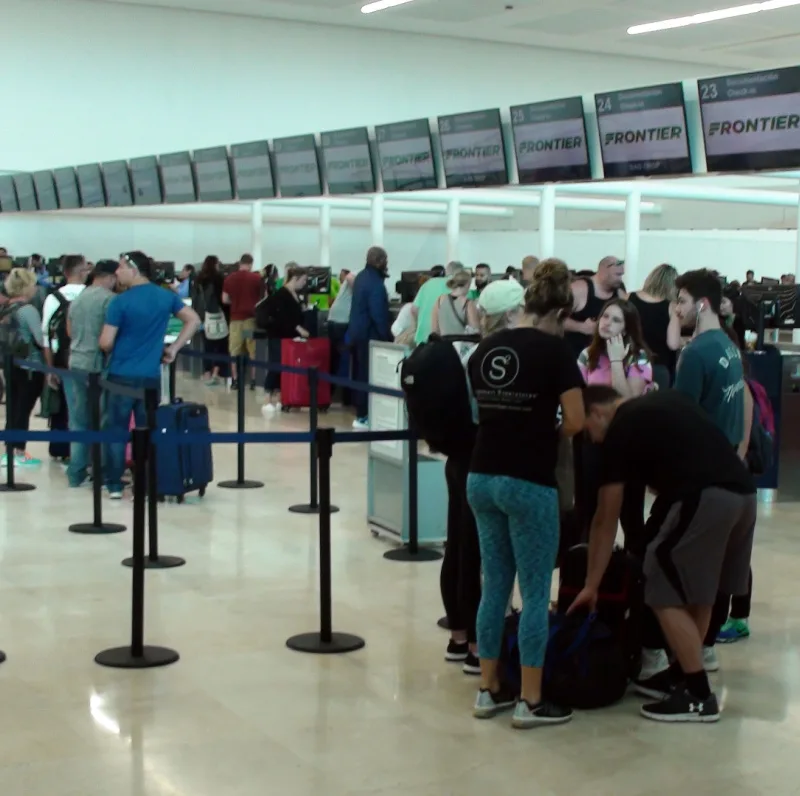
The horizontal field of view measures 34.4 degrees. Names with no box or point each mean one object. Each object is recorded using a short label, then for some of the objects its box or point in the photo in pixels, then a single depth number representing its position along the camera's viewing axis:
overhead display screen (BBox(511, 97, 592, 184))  10.55
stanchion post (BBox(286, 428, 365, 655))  5.24
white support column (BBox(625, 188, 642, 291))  13.18
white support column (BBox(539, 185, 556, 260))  11.69
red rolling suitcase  13.38
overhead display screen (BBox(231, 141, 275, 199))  14.90
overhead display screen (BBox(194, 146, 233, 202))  15.95
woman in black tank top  7.84
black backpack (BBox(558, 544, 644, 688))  4.65
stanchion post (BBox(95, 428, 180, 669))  5.02
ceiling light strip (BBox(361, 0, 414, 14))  22.18
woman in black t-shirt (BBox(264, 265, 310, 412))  13.73
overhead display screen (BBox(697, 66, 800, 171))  8.88
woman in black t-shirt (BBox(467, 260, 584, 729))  4.11
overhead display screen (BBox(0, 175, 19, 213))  22.92
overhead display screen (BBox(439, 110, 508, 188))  11.39
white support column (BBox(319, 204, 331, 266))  18.67
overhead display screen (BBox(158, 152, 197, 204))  16.93
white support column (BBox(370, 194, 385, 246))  14.59
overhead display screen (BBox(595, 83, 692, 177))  9.73
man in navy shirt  11.75
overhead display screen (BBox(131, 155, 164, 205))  17.91
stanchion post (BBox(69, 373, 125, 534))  7.44
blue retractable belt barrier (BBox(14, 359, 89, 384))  8.11
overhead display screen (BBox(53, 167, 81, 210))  20.52
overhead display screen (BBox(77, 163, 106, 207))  19.69
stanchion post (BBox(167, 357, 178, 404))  9.82
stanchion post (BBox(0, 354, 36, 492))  8.67
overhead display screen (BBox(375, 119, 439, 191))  12.20
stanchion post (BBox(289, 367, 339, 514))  8.16
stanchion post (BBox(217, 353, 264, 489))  9.04
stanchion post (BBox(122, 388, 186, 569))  5.59
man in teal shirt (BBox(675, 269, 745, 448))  4.86
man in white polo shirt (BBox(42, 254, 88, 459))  9.17
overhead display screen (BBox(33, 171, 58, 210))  21.28
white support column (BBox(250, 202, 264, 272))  18.27
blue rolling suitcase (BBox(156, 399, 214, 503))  8.29
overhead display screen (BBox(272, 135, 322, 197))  13.93
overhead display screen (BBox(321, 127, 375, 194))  13.02
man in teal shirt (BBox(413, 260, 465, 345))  10.41
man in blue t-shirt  7.98
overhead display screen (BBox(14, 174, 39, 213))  22.16
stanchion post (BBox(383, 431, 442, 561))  6.46
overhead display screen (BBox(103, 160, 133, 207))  18.81
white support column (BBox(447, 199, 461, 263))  17.58
